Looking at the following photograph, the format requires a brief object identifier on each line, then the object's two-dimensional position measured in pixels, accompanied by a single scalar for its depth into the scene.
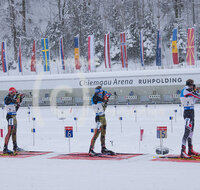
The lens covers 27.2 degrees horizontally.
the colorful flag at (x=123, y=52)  43.31
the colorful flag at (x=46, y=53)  44.46
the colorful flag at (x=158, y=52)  41.85
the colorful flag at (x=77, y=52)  44.48
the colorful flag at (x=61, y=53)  45.35
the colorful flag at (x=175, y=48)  42.56
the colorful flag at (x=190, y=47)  41.03
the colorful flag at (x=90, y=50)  42.91
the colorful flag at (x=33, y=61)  46.44
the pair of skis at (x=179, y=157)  10.11
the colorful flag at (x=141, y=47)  42.34
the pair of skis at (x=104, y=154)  11.25
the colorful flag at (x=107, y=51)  43.36
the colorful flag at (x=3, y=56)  46.16
